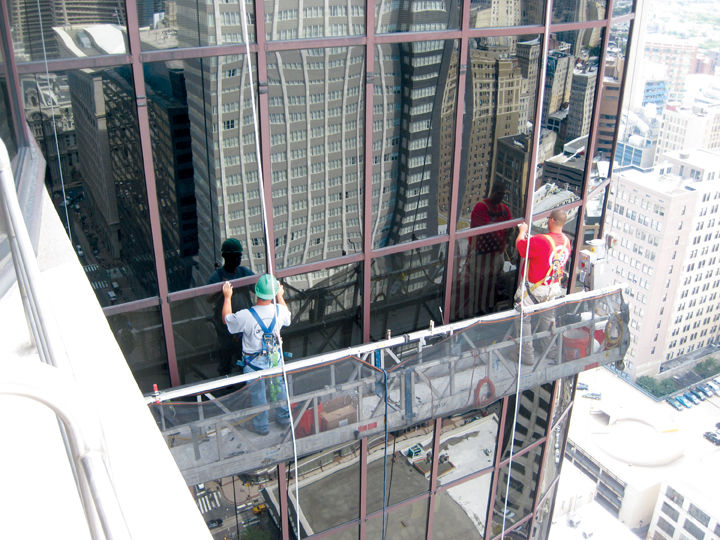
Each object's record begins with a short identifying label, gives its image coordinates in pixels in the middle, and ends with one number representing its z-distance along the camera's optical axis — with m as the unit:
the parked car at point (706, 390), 89.25
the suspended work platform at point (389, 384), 6.95
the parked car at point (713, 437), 79.81
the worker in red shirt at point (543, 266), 8.71
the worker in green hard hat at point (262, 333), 6.99
